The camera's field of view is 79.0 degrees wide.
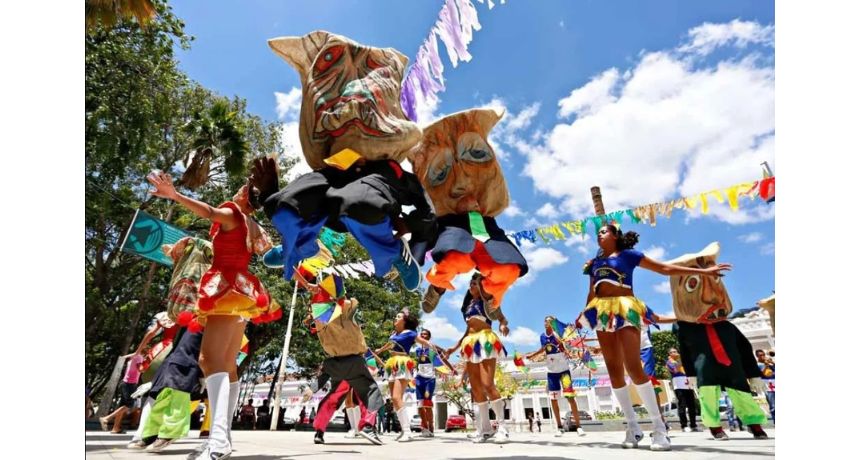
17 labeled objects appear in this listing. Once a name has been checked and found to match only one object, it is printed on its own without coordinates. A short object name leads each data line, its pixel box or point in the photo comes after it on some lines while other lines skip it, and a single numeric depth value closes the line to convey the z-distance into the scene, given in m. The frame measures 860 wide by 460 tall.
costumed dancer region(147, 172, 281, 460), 3.17
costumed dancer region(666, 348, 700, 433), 8.21
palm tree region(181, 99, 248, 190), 12.05
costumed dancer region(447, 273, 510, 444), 6.26
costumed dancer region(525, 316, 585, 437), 8.80
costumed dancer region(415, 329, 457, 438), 9.32
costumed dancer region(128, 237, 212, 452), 4.60
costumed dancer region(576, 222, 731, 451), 4.43
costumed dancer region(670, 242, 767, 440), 5.18
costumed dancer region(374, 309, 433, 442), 8.46
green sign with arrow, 7.66
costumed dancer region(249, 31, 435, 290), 2.72
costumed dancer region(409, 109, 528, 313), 3.10
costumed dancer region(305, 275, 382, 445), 6.12
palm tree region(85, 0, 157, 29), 5.86
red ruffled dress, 3.23
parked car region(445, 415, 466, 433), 21.53
